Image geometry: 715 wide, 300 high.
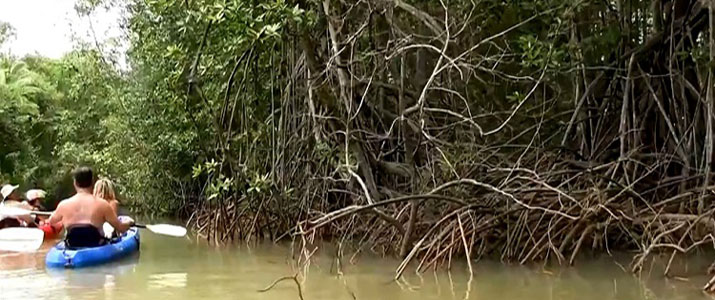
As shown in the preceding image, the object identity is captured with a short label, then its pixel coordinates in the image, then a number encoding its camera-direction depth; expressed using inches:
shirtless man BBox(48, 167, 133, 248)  254.1
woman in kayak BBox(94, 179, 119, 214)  300.7
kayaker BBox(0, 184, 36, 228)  331.0
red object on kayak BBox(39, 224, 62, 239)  335.6
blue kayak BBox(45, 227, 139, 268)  247.4
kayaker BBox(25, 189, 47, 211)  371.9
